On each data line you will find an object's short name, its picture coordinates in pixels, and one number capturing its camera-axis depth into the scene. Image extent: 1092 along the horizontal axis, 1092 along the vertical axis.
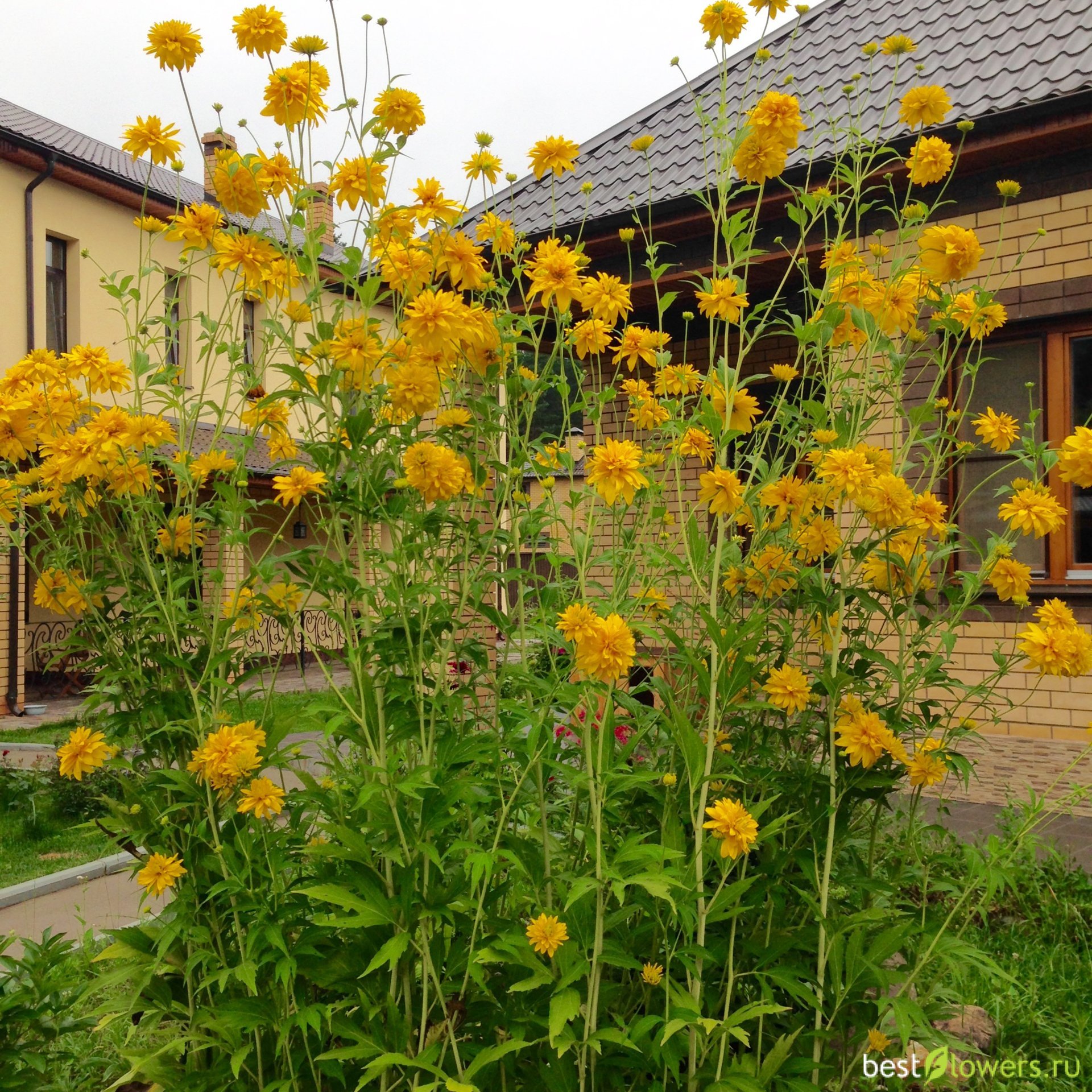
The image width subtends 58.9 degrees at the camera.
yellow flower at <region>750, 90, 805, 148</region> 1.69
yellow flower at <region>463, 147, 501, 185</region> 1.96
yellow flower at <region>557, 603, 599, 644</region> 1.43
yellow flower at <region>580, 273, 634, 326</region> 1.84
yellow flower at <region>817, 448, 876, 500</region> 1.67
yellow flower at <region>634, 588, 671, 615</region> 1.90
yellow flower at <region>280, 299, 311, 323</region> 1.78
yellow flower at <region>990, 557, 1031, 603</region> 1.87
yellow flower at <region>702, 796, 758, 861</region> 1.50
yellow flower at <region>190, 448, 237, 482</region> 1.99
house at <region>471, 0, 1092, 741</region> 5.43
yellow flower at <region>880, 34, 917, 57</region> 2.01
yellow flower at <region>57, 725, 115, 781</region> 1.90
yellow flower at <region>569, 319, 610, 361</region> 1.92
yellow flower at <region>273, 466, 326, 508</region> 1.77
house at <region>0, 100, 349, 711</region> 10.30
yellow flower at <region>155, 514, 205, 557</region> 2.01
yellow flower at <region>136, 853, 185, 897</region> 1.80
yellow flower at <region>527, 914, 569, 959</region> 1.48
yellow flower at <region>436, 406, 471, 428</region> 1.72
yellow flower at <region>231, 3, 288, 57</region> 1.82
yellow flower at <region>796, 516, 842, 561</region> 1.81
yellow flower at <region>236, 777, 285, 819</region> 1.66
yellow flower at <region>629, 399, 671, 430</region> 2.17
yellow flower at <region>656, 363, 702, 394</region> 2.18
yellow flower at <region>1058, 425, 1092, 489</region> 1.63
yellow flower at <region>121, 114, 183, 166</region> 2.06
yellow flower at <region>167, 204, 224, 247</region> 1.96
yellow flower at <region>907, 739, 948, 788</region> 1.82
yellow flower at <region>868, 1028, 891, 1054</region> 1.73
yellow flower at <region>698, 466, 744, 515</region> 1.67
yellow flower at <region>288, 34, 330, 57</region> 1.79
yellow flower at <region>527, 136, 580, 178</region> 2.04
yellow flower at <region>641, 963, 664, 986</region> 1.56
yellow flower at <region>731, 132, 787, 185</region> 1.75
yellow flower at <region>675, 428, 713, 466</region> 1.81
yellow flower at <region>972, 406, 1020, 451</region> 2.10
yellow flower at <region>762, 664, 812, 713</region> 1.76
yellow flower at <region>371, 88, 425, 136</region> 1.76
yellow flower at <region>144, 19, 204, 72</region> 1.91
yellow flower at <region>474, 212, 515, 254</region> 1.99
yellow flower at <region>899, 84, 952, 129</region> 1.99
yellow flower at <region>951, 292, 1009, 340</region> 1.91
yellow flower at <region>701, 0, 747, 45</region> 1.78
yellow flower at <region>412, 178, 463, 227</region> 1.75
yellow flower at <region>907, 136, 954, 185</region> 2.02
